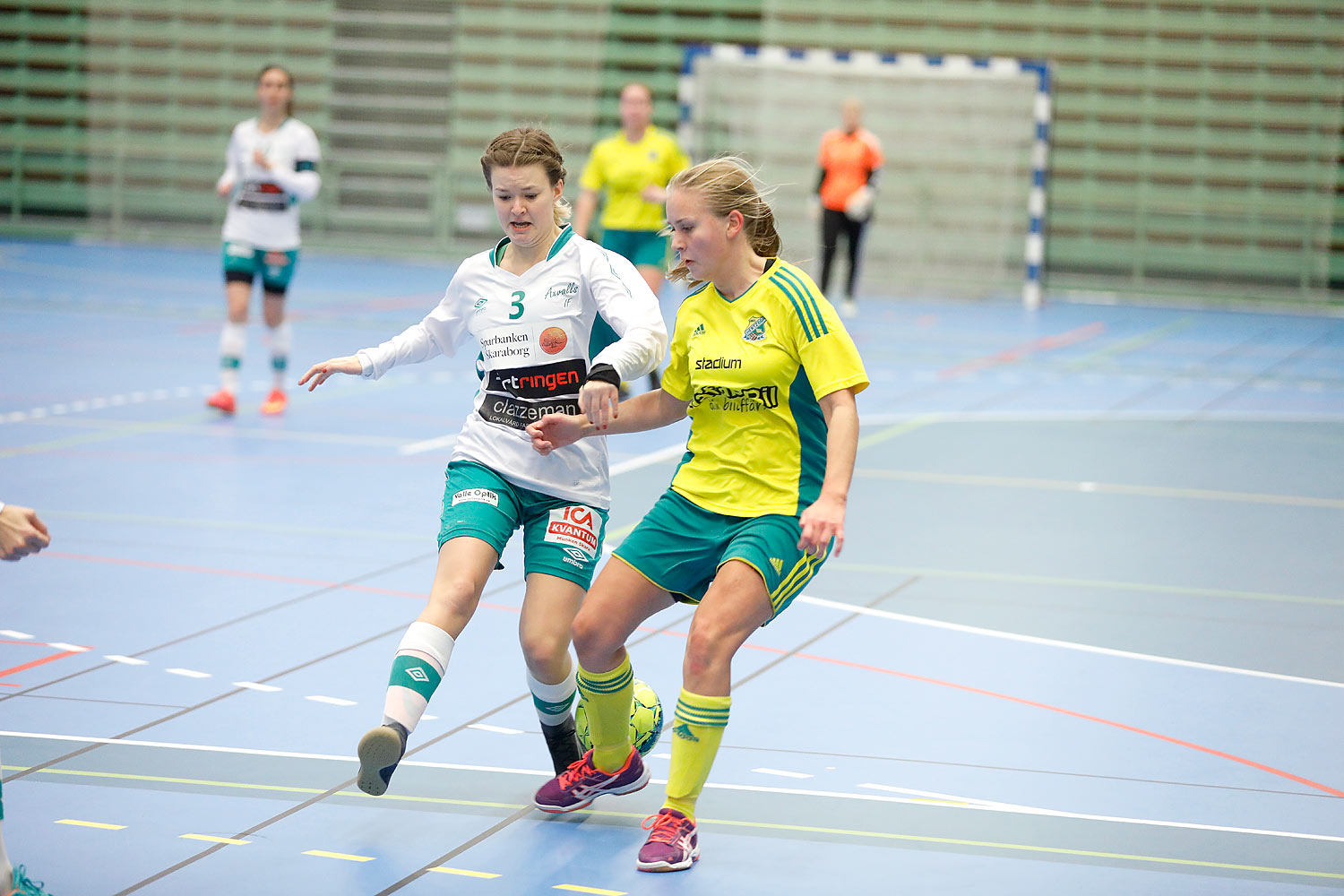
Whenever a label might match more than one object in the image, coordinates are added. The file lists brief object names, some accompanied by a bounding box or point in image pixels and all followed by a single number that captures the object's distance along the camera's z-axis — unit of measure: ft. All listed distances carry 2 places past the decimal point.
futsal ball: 25.81
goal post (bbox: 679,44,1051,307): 120.57
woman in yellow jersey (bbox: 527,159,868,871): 22.80
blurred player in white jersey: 61.41
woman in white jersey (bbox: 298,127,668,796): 24.50
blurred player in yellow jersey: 66.54
